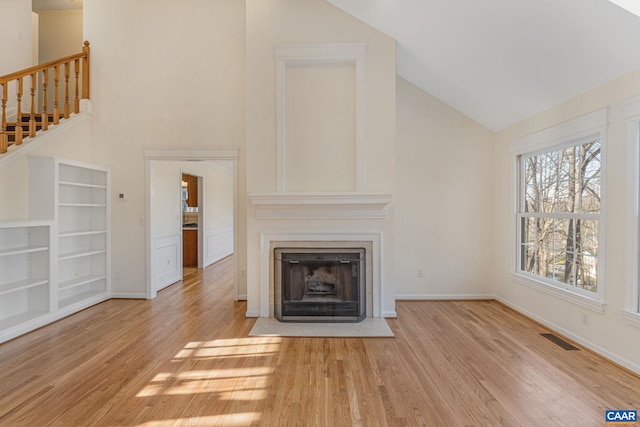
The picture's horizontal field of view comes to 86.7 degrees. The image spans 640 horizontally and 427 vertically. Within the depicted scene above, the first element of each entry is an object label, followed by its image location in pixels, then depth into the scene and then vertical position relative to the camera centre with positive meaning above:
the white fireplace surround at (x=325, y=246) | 4.01 -0.41
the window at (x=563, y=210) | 3.16 +0.03
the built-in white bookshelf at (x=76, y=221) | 3.93 -0.10
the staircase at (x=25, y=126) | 3.85 +1.18
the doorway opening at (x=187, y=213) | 4.99 +0.01
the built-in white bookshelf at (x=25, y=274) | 3.54 -0.68
